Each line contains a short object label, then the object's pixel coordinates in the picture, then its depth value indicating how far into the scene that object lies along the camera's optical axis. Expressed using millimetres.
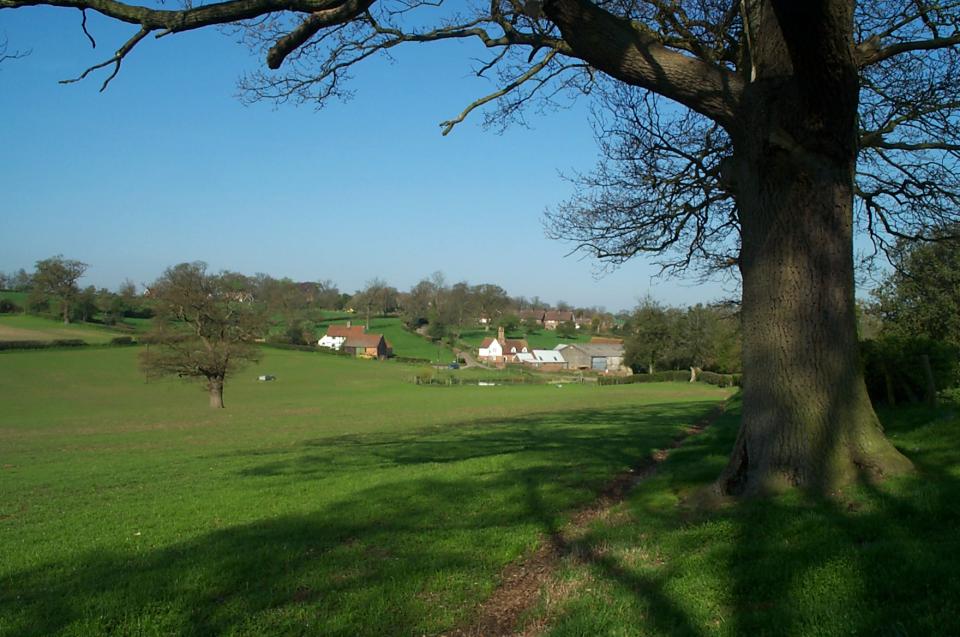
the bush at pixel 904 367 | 11844
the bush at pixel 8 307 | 94312
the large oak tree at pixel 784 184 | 5883
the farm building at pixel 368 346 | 108000
